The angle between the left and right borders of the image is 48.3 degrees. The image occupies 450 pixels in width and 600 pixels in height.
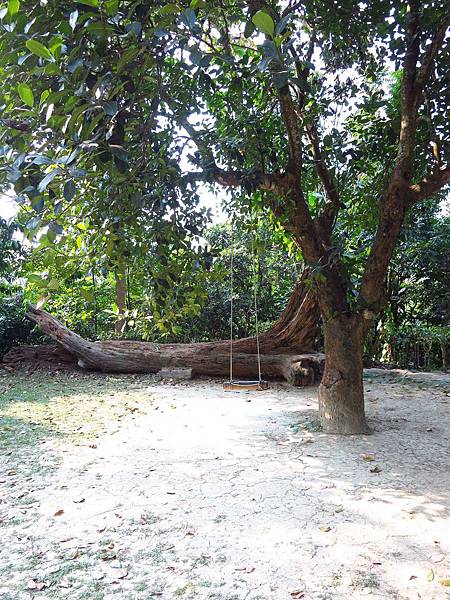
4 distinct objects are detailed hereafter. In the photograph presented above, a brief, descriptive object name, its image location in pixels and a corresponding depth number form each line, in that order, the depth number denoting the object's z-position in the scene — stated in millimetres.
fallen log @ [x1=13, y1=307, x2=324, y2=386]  6805
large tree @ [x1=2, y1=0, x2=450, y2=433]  1294
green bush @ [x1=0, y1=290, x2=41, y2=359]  7898
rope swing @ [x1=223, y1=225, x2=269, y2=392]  5445
